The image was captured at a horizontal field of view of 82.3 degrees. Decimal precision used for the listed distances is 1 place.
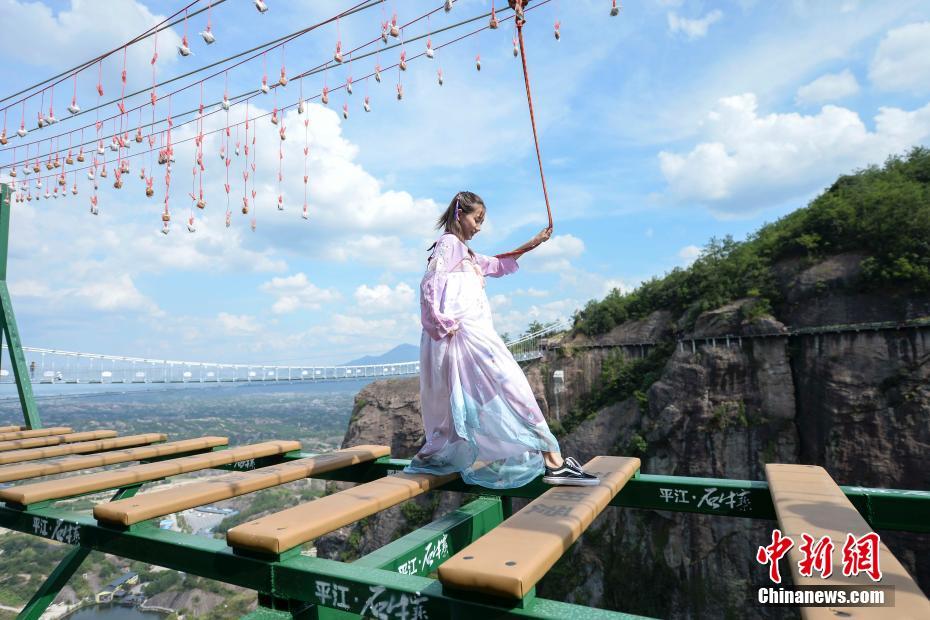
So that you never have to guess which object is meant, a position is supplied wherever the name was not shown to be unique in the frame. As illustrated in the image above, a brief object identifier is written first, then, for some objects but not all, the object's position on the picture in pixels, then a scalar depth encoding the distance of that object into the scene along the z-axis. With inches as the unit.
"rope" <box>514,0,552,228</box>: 108.1
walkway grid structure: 50.6
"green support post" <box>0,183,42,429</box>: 219.1
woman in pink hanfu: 99.1
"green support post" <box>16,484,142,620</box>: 86.5
